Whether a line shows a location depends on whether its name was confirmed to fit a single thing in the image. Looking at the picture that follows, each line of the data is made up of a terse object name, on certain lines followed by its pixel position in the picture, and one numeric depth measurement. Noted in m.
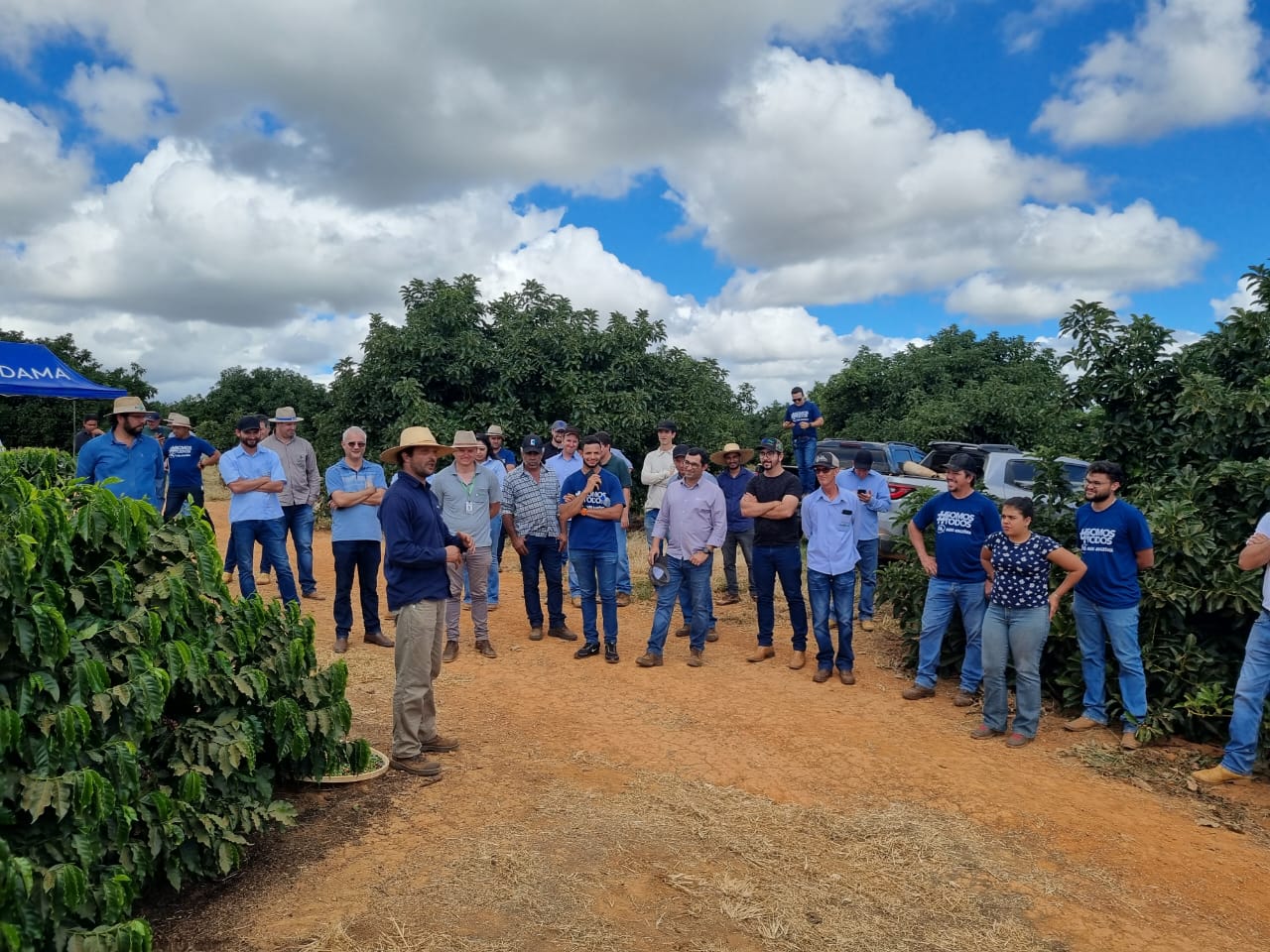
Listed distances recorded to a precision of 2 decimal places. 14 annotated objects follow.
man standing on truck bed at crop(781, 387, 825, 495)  13.02
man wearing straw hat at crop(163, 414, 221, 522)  9.05
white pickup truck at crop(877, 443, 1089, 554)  9.89
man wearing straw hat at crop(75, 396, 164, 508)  6.37
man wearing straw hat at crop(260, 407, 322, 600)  8.56
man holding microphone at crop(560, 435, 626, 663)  7.27
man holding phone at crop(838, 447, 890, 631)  8.28
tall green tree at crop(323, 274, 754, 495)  14.31
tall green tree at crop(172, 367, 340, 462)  39.25
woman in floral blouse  5.46
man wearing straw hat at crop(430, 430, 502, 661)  7.22
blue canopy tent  13.08
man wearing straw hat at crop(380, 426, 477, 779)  4.80
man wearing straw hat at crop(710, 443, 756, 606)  8.66
